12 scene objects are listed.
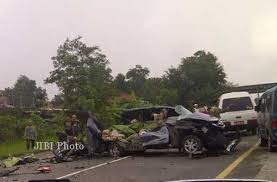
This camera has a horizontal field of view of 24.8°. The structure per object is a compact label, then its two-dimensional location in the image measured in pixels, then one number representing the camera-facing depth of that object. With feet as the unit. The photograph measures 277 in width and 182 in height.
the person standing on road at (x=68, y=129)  72.44
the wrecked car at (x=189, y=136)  60.18
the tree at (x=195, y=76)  279.08
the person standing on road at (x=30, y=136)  97.45
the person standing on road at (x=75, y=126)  73.42
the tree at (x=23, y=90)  307.35
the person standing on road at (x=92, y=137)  66.49
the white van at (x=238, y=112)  87.66
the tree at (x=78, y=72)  126.28
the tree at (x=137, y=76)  329.11
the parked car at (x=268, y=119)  59.31
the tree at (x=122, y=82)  321.11
